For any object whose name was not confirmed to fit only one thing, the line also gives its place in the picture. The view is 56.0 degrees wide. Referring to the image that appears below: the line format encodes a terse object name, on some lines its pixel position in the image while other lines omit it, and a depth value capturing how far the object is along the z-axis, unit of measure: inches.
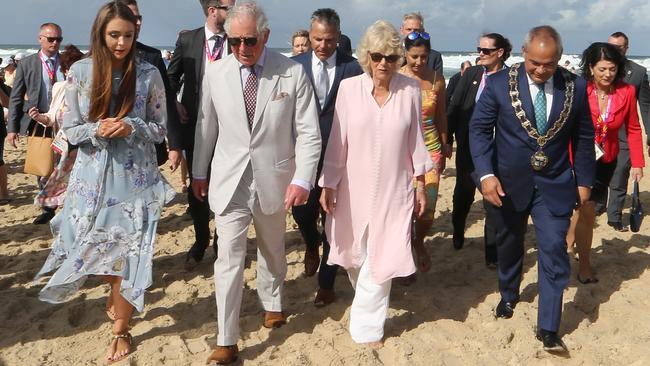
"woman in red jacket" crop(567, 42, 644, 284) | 188.9
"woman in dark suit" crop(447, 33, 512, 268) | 210.4
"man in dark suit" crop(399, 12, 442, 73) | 238.5
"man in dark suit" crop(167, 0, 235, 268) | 183.8
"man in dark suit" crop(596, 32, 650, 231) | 248.1
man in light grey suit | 138.6
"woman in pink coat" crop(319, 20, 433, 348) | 143.3
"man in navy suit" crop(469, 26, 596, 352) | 146.6
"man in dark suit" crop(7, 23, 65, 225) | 263.7
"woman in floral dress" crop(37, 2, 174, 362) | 136.2
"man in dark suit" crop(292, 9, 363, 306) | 171.6
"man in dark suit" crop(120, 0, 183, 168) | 156.5
